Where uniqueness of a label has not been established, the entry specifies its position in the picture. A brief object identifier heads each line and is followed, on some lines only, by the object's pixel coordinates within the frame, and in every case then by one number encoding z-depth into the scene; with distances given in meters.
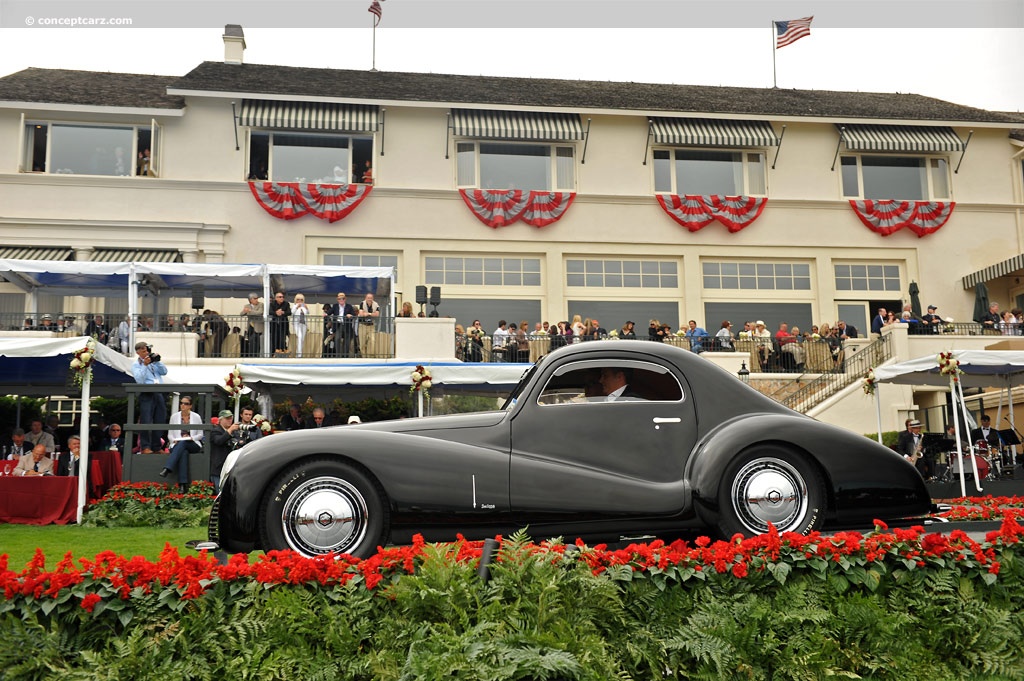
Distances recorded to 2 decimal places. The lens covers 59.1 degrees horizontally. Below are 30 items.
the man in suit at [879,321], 27.98
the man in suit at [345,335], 24.36
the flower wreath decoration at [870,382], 18.99
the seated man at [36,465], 15.51
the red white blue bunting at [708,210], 32.53
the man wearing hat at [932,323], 27.75
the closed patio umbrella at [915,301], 29.85
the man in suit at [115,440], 18.56
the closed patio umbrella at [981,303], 29.16
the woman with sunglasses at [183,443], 15.42
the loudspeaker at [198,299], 24.37
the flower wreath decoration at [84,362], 14.01
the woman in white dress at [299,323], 24.17
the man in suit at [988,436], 20.95
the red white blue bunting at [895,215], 33.22
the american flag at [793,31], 34.00
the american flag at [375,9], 37.09
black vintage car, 6.46
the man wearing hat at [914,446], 18.83
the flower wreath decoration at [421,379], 17.86
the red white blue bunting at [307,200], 30.23
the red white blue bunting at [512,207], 31.53
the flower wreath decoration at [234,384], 16.44
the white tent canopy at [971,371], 17.64
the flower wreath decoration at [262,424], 14.11
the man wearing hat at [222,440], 15.00
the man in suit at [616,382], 7.20
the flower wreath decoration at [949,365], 17.19
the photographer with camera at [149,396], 16.75
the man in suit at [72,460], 16.22
